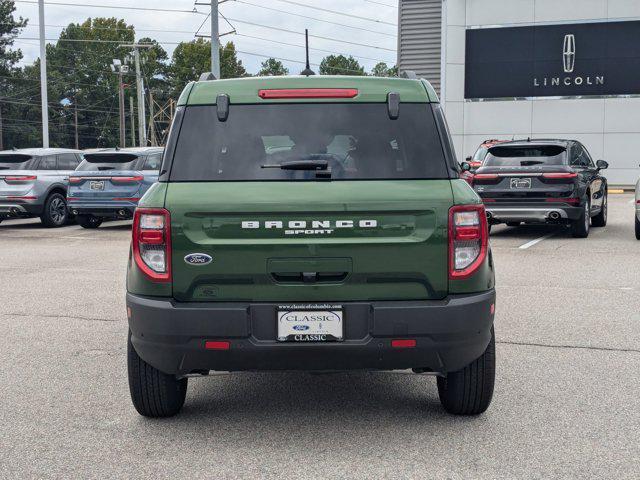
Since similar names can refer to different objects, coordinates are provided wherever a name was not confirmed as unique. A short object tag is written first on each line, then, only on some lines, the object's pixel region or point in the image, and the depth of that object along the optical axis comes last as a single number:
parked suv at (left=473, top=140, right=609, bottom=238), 14.10
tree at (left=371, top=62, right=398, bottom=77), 151.38
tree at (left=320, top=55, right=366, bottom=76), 145.75
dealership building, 31.28
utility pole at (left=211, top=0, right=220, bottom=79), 28.17
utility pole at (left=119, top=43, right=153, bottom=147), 56.03
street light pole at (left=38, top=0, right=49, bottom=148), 31.66
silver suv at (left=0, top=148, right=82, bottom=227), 17.81
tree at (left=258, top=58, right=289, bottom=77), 146.62
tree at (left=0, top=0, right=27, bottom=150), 80.69
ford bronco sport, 4.15
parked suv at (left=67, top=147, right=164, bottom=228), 17.06
